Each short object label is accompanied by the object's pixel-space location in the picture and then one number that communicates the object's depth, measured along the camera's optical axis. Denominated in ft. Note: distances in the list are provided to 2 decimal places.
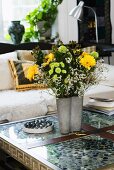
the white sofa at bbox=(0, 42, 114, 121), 10.41
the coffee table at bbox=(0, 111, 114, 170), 6.14
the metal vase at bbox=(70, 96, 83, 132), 7.61
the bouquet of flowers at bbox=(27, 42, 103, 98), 7.29
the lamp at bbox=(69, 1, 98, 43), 16.35
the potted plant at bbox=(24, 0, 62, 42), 17.16
